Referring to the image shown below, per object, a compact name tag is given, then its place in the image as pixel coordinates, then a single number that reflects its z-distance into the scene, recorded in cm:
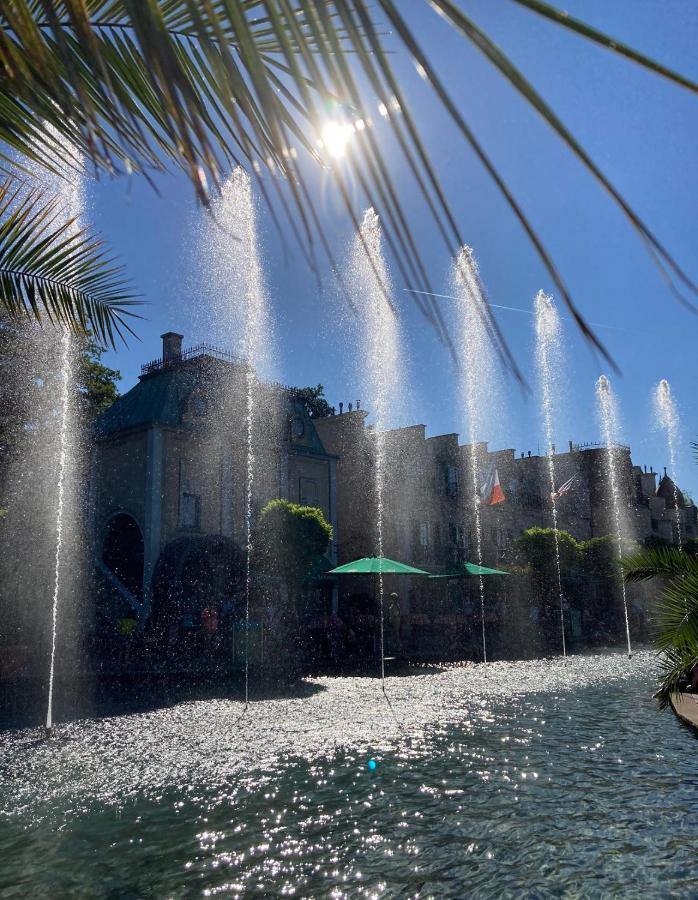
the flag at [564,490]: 3216
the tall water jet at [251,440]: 2625
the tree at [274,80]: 82
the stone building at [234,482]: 2353
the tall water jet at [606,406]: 2769
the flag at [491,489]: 3253
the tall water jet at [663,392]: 2998
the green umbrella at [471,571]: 2278
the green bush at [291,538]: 1922
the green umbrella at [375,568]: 1972
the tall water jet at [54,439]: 1888
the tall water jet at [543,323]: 2211
